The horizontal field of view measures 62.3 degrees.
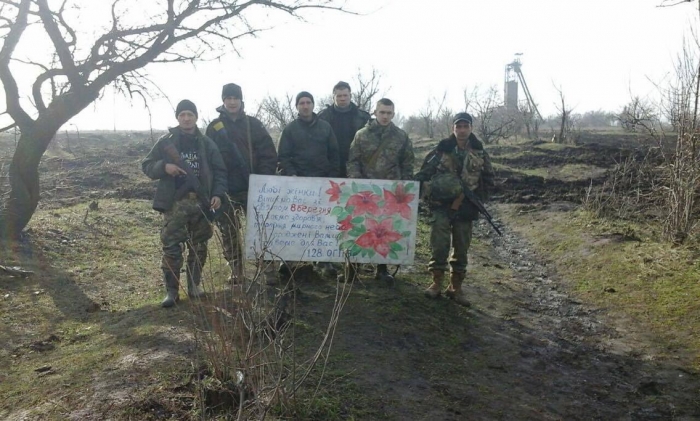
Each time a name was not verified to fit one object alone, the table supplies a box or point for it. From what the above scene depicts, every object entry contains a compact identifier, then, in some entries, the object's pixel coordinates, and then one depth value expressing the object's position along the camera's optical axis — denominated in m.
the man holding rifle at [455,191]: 5.50
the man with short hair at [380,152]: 5.70
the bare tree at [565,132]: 23.16
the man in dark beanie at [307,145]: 5.69
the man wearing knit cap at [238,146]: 5.43
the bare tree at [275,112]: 20.87
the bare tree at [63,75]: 7.54
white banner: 5.29
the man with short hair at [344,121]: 6.16
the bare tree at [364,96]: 20.81
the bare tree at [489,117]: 25.31
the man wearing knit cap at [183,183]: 5.04
